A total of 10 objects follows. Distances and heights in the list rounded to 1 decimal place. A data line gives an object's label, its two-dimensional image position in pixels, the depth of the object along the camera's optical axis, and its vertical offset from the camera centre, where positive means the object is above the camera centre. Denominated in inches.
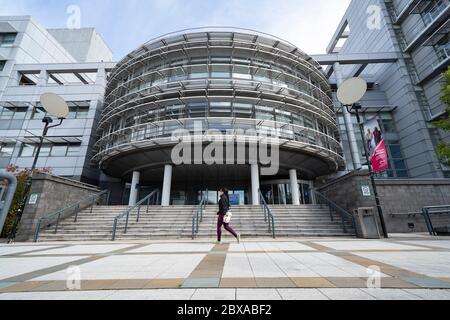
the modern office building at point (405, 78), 820.6 +615.6
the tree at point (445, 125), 460.7 +209.4
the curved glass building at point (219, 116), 647.8 +345.7
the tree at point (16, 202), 450.9 +37.5
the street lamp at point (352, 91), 421.1 +259.1
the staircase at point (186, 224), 400.8 -12.4
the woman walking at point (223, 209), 292.2 +12.5
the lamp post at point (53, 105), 453.1 +246.9
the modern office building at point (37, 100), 847.1 +520.3
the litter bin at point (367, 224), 357.4 -10.6
